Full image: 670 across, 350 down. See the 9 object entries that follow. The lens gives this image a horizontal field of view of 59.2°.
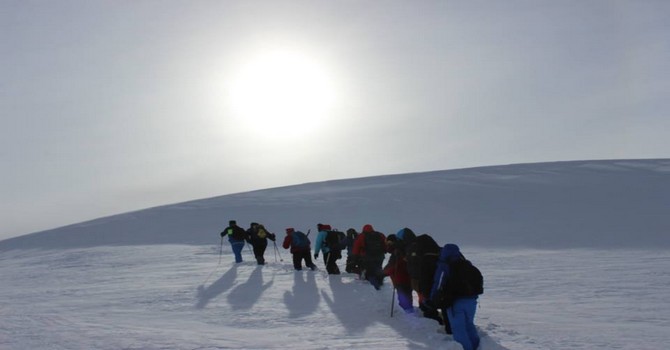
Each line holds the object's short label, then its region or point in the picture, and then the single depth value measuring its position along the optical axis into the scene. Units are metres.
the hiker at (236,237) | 17.94
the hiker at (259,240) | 17.28
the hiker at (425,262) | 7.89
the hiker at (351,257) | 14.79
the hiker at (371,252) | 12.41
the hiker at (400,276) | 9.93
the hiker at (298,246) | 15.60
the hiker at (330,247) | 14.88
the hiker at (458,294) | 7.14
